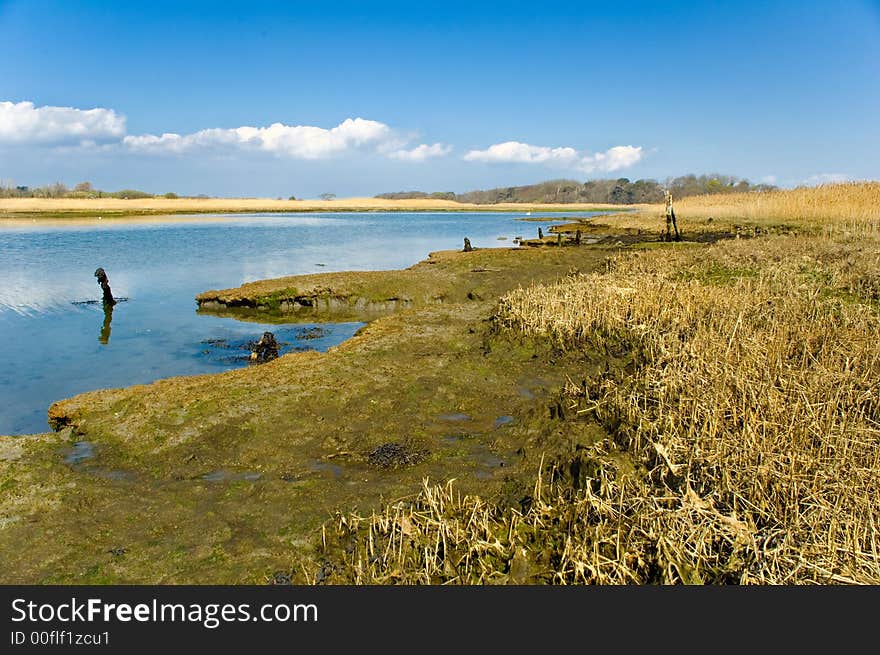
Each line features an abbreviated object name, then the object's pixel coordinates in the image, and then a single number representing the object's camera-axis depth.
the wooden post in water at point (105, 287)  18.09
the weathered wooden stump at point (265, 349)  11.86
